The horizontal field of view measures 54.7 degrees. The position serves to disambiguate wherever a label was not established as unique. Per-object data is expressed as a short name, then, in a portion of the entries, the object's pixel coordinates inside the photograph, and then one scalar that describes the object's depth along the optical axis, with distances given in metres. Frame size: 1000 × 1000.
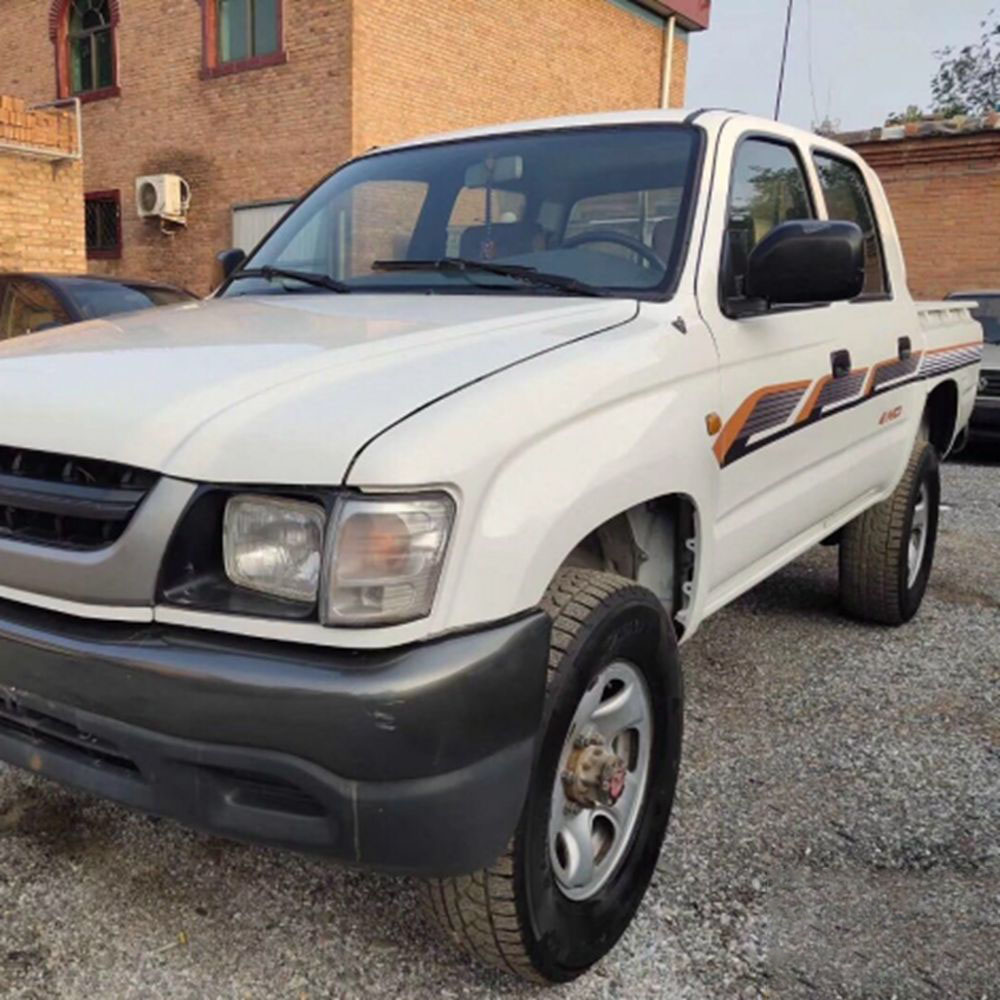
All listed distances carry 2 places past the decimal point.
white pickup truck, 1.52
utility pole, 9.02
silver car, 8.74
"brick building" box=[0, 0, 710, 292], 12.43
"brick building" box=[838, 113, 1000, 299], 12.81
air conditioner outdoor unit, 13.90
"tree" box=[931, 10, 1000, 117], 31.06
